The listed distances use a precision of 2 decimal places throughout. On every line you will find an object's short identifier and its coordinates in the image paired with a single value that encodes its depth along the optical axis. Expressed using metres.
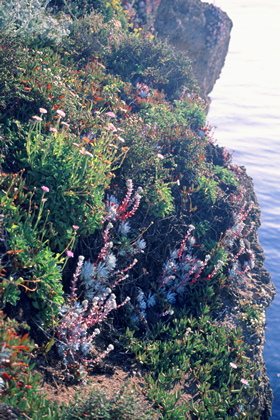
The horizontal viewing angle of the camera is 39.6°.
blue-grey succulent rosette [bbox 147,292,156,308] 6.35
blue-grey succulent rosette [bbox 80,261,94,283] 5.45
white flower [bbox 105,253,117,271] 5.71
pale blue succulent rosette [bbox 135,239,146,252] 6.36
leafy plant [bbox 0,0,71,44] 7.13
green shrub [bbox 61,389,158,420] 3.70
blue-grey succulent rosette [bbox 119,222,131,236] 6.33
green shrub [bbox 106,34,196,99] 10.35
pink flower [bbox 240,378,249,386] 5.81
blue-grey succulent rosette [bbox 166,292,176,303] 6.57
